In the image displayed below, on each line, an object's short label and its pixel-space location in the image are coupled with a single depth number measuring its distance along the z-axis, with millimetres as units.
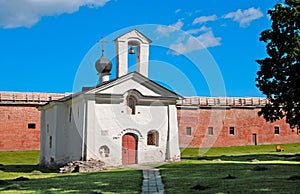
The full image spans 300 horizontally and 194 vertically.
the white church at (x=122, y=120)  24781
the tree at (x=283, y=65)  25094
